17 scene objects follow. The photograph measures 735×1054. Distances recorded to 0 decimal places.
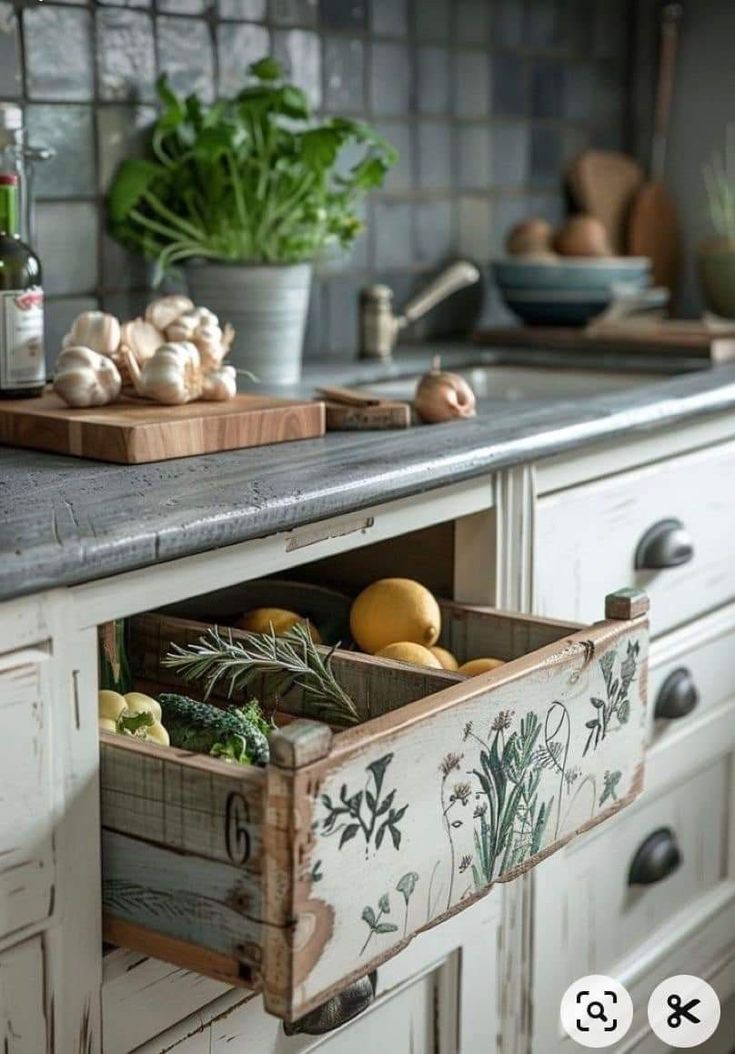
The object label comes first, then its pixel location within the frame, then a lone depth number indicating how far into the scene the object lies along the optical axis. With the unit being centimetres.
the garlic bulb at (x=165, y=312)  158
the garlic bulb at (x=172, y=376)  143
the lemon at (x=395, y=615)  136
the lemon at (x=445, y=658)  138
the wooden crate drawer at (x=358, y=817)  97
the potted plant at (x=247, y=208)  189
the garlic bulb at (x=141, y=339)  153
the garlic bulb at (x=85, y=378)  142
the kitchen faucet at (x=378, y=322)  227
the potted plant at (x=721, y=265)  264
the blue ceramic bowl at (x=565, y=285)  250
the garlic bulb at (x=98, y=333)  151
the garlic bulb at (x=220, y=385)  148
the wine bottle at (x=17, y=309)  148
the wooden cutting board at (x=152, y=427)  132
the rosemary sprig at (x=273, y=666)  120
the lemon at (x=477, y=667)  132
